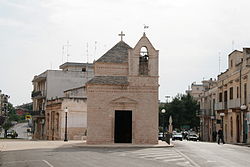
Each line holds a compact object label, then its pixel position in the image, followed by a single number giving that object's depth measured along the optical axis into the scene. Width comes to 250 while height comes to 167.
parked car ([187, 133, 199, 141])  67.12
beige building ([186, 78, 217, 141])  65.17
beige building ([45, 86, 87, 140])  50.31
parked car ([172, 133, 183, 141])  63.48
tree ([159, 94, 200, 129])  85.56
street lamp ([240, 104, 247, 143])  45.81
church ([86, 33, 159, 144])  34.50
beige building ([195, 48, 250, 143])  46.00
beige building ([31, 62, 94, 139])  63.06
